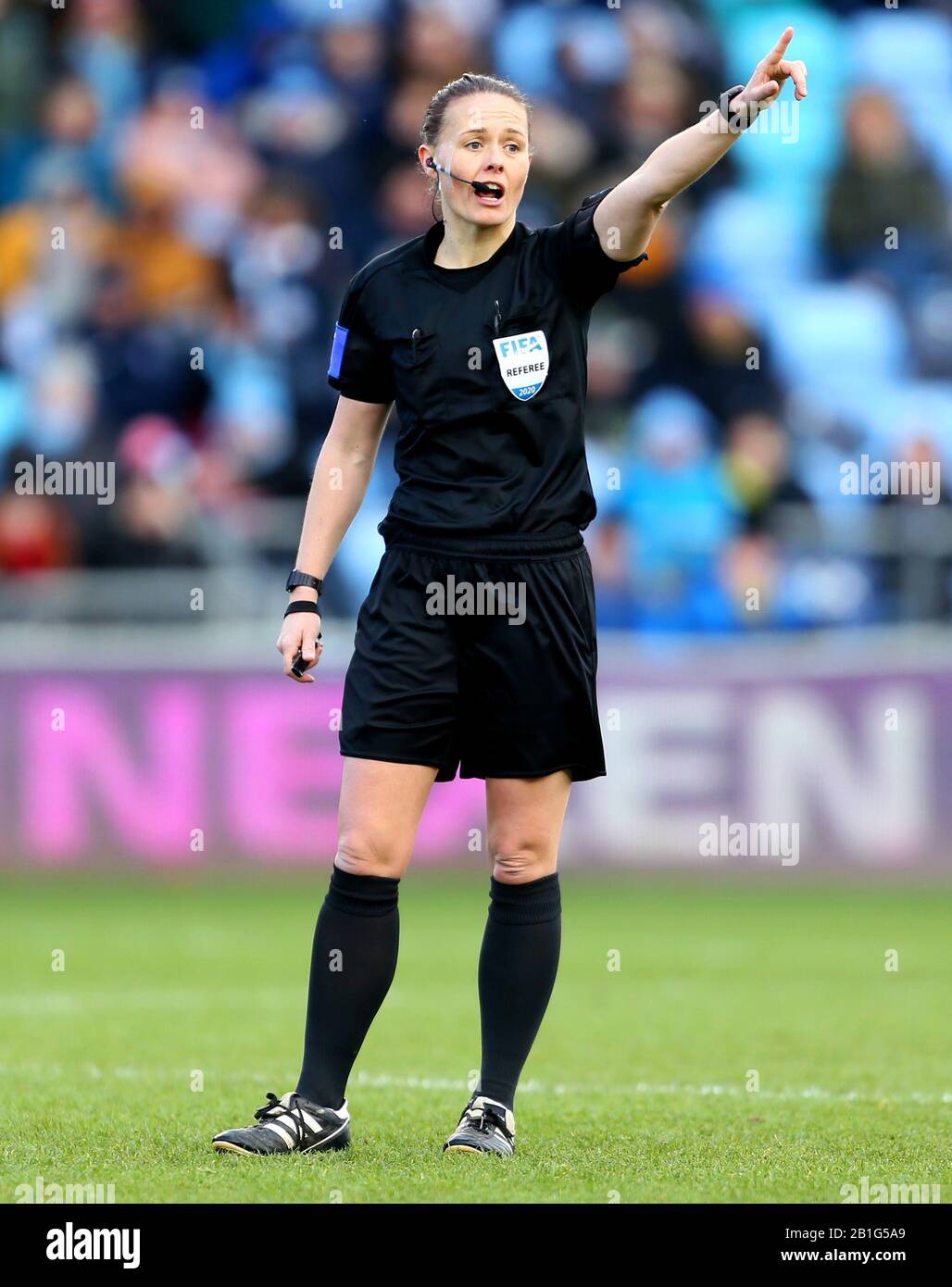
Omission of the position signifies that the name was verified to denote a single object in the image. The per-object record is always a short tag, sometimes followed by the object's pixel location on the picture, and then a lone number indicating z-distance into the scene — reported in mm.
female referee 4379
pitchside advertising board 10273
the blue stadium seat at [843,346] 12266
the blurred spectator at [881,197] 12820
